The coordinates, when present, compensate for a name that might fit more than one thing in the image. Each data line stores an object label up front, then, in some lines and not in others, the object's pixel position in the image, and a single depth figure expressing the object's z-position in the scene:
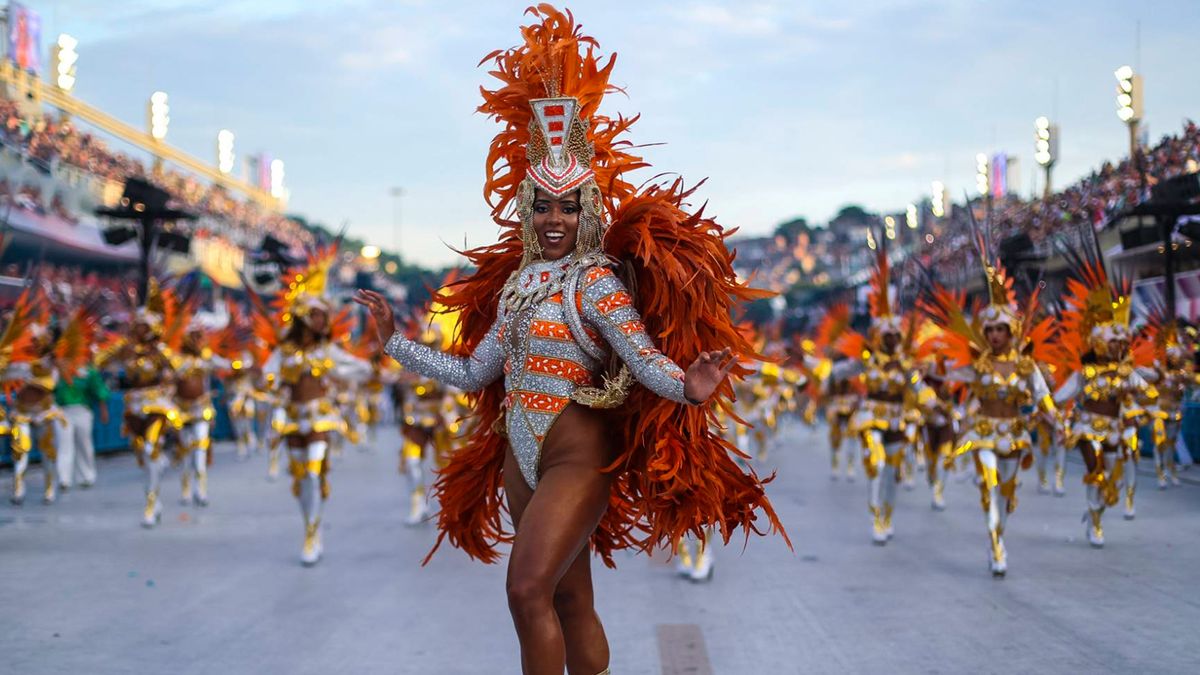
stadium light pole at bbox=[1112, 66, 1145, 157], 24.69
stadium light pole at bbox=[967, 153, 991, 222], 49.88
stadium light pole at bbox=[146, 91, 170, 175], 52.28
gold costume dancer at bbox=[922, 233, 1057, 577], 8.79
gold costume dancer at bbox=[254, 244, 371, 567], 9.50
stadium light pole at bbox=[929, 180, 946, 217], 55.18
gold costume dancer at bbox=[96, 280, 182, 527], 12.26
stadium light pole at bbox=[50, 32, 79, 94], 35.56
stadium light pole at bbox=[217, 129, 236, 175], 67.50
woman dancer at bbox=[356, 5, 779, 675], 4.23
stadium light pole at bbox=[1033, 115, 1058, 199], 34.75
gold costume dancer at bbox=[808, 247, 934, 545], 10.76
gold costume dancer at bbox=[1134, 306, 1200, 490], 14.79
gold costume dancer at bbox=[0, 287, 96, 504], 13.92
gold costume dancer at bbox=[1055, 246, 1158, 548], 10.35
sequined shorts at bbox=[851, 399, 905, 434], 11.21
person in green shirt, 15.70
